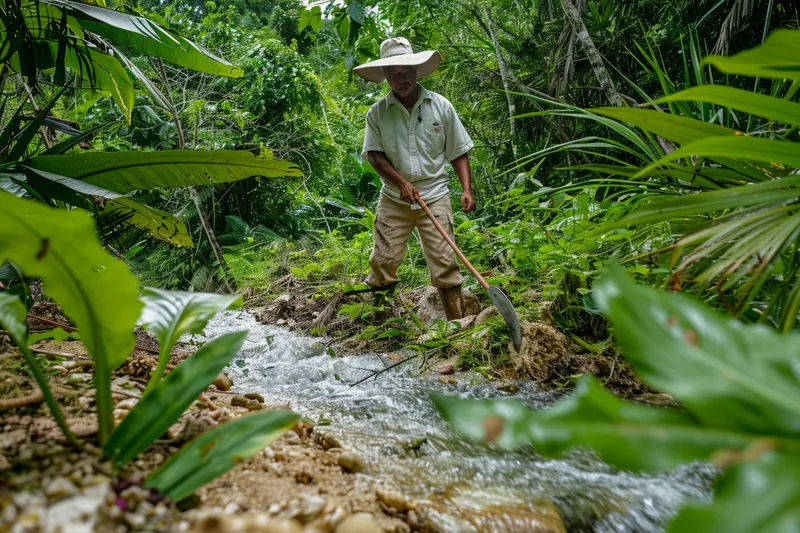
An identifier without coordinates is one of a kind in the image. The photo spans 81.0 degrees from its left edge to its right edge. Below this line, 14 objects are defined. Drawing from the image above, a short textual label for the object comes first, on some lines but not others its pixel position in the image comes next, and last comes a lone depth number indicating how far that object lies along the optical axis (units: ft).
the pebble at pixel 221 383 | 6.63
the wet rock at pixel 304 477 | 3.26
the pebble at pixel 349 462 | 3.88
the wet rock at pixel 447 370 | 8.20
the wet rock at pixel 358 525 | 2.32
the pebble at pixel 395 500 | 3.17
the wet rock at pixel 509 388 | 6.98
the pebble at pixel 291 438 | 4.23
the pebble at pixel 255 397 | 5.99
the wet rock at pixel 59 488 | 2.01
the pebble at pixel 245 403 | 5.48
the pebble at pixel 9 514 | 1.78
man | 10.93
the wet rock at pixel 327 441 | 4.44
